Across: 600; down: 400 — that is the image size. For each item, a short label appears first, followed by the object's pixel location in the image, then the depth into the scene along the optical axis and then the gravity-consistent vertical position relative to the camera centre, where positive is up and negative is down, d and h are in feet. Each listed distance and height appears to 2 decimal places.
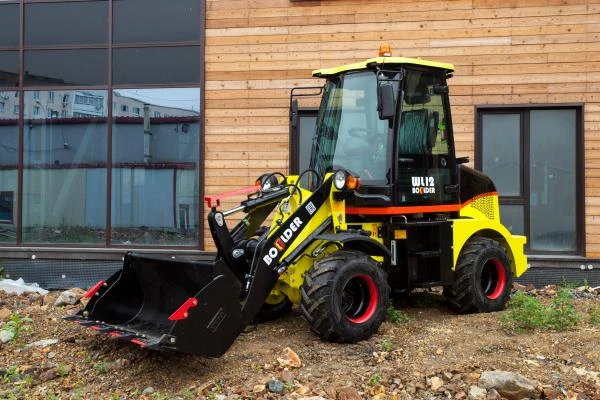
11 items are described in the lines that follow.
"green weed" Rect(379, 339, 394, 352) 17.53 -3.96
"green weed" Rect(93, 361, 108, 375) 16.57 -4.40
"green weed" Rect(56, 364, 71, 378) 16.58 -4.47
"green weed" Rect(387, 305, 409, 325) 20.49 -3.64
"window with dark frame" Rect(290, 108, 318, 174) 30.68 +3.26
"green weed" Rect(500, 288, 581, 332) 19.52 -3.47
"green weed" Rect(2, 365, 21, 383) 16.62 -4.62
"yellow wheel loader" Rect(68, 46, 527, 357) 17.37 -1.06
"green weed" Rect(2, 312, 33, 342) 19.79 -4.12
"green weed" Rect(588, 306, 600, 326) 20.31 -3.60
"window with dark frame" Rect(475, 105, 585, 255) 29.73 +2.02
